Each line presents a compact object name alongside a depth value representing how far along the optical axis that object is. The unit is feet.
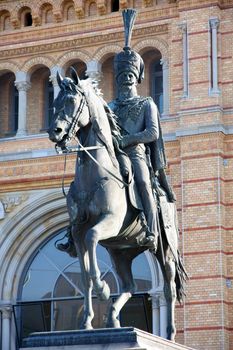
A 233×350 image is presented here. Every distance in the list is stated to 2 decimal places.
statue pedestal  46.02
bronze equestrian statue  49.87
